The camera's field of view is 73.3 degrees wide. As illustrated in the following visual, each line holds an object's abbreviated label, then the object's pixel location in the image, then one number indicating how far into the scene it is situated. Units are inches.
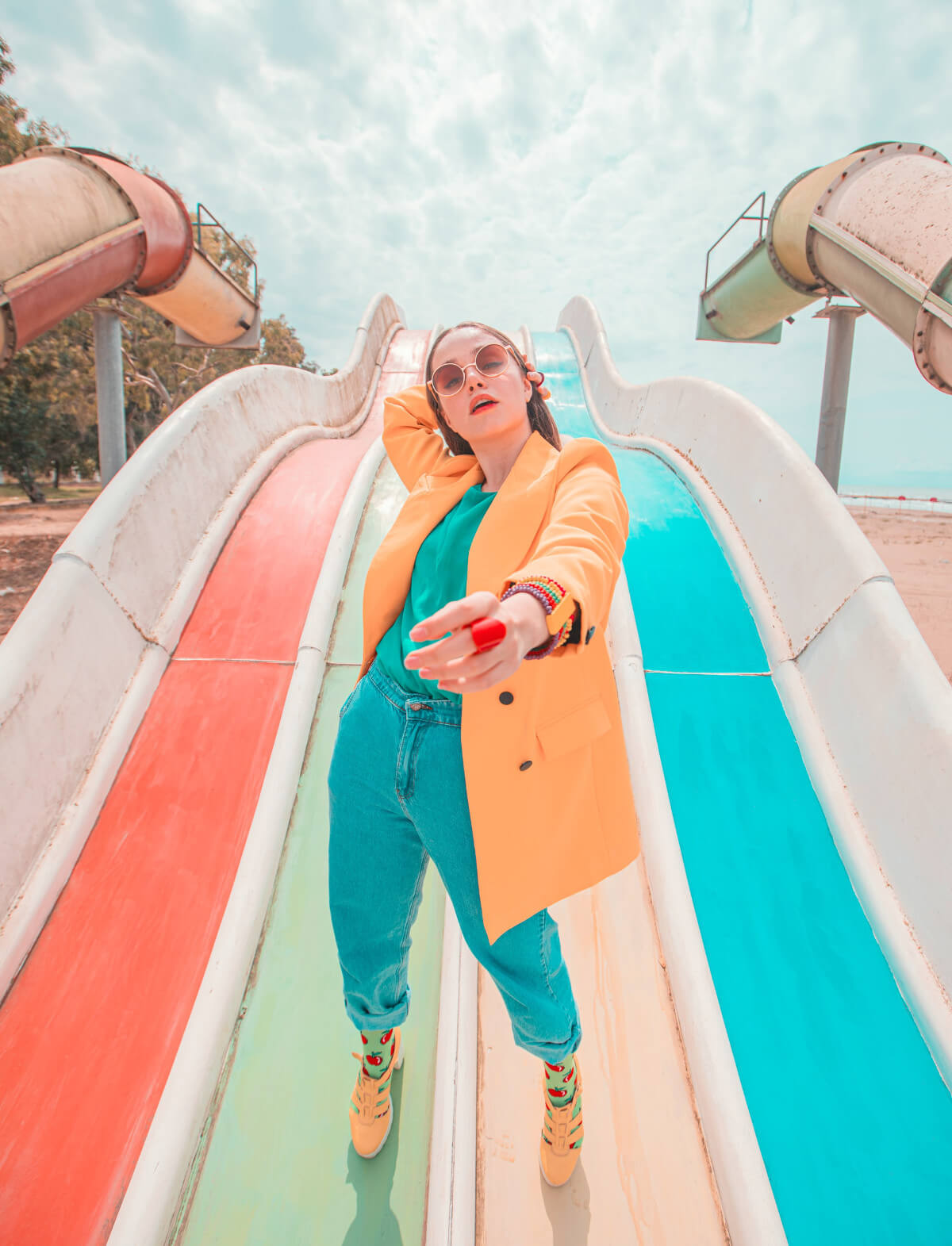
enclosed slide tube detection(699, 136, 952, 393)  160.2
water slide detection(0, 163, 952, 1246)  58.4
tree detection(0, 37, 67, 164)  407.5
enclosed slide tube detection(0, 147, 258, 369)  159.9
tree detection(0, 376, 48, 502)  712.4
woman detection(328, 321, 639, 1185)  41.8
